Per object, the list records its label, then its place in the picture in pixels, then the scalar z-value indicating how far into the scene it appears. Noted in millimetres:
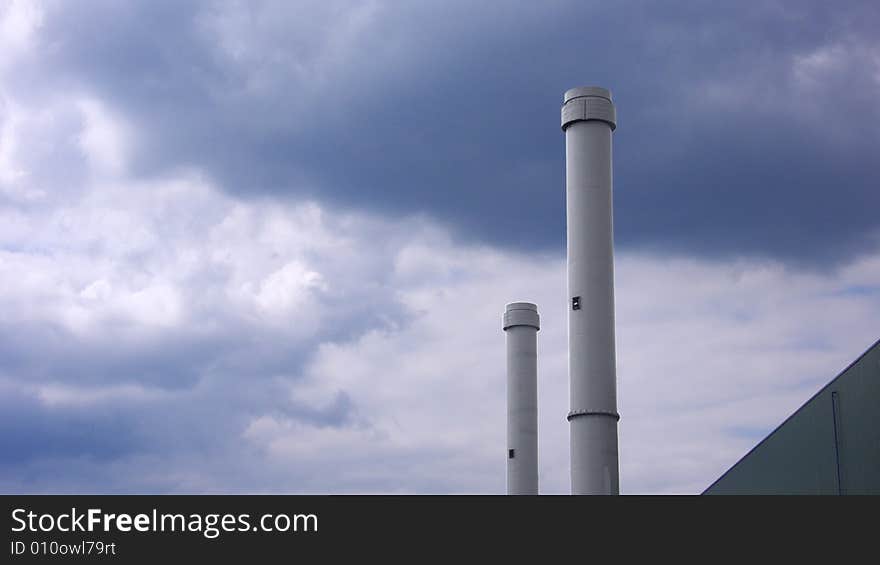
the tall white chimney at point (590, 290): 41531
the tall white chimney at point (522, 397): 63406
